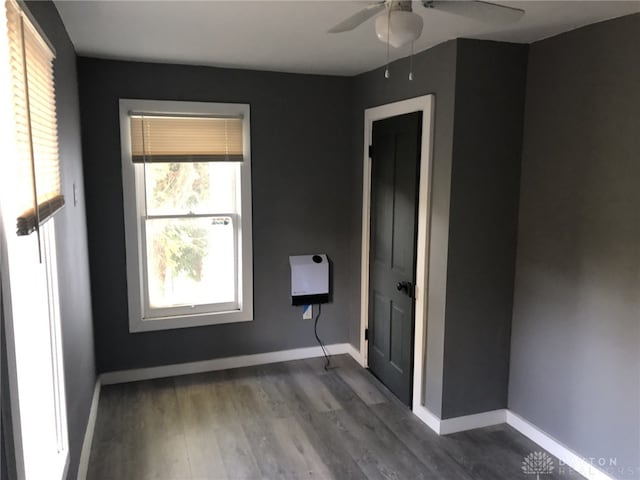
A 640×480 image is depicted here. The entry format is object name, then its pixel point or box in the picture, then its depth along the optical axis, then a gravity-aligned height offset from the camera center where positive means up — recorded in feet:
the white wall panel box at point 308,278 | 13.41 -2.88
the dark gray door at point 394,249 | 10.67 -1.77
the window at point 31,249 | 4.55 -0.88
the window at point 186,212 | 11.76 -1.05
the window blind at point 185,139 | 11.66 +0.74
